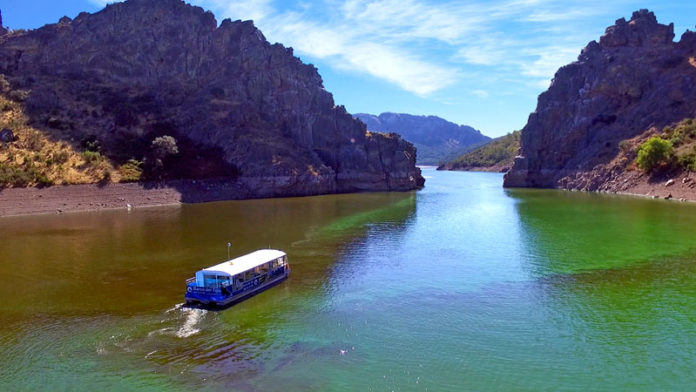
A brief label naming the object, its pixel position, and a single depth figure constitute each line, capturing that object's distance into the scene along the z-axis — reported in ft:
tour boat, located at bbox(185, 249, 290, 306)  103.40
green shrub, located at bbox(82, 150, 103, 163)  319.68
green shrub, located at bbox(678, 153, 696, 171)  322.96
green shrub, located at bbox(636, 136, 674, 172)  345.72
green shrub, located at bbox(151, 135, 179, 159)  356.79
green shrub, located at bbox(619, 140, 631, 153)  401.08
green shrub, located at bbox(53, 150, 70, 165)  308.75
